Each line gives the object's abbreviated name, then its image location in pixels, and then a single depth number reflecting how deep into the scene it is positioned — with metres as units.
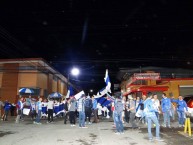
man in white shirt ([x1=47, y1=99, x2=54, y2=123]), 11.59
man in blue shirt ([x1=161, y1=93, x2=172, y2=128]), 8.73
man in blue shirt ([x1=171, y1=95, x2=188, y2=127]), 8.76
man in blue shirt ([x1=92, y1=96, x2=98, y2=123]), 11.40
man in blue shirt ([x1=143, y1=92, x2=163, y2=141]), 6.00
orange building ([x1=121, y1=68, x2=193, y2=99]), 17.92
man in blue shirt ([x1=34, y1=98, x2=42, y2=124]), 11.23
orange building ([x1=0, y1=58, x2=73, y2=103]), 19.65
